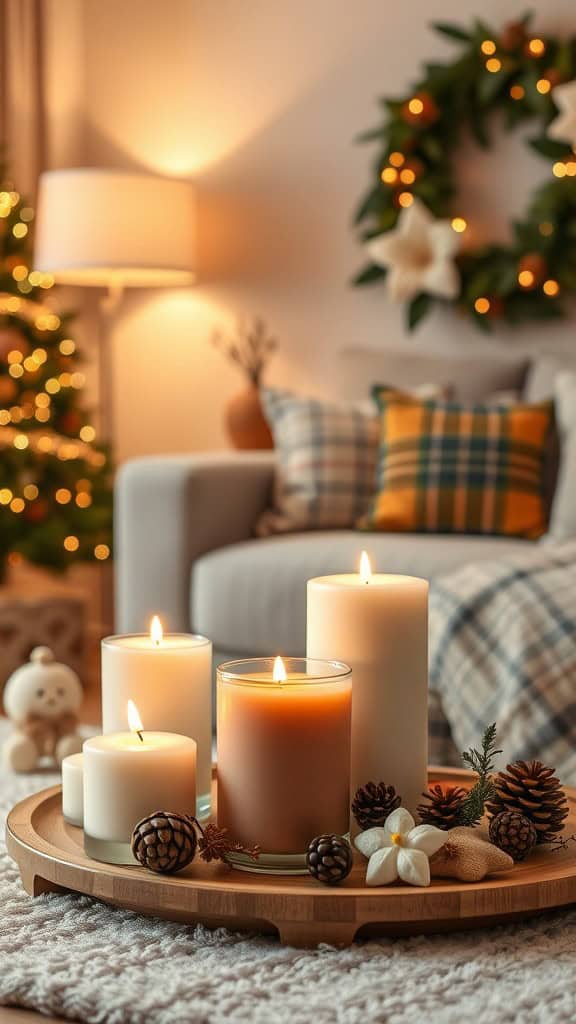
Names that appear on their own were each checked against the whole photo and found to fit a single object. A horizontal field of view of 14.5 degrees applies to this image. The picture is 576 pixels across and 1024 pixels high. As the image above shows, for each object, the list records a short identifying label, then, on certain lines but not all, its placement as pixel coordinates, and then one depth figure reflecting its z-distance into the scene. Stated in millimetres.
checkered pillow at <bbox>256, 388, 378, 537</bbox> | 2740
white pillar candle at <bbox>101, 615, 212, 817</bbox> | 1455
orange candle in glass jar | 1356
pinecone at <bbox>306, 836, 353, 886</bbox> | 1329
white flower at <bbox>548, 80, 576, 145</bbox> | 2867
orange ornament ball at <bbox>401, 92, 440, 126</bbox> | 3153
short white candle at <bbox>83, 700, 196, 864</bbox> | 1384
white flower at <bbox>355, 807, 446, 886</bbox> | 1337
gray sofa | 2396
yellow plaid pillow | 2590
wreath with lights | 2984
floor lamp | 3691
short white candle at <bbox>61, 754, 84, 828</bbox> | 1470
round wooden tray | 1318
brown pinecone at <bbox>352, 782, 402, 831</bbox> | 1387
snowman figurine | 1965
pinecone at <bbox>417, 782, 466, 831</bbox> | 1398
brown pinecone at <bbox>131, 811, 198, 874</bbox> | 1345
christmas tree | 3834
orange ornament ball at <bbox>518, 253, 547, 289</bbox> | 2994
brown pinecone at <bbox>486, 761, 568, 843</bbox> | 1414
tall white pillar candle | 1400
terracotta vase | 3284
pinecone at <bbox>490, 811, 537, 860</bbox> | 1386
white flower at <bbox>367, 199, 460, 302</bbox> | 3111
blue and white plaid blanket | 1918
